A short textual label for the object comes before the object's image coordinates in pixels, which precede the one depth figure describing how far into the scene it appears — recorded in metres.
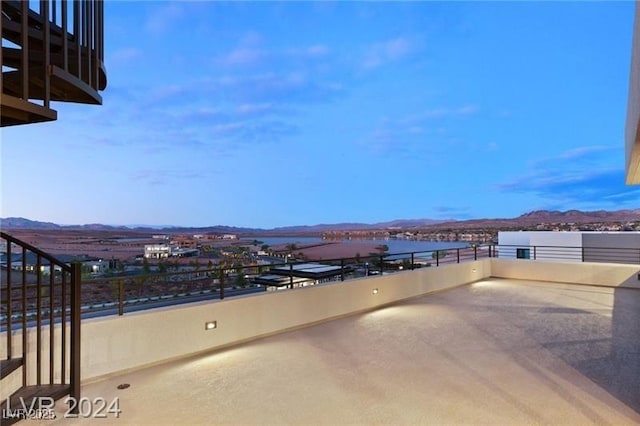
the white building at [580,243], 10.77
